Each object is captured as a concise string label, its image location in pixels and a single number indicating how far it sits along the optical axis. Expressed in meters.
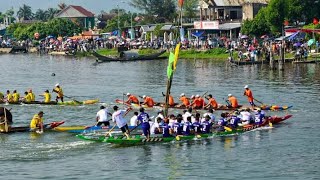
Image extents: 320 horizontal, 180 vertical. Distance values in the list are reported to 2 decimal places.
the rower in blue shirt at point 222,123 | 40.34
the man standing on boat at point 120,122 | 37.91
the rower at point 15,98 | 53.62
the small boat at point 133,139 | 37.81
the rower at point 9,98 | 53.81
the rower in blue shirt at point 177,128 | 38.56
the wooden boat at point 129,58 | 100.38
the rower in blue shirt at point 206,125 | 39.28
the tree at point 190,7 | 134.90
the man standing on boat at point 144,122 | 37.88
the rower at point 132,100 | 50.66
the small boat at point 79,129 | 40.35
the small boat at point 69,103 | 52.94
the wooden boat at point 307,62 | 81.19
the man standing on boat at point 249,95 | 48.69
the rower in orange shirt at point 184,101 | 48.72
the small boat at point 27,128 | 41.83
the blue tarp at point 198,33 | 106.67
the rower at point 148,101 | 49.53
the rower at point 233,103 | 47.72
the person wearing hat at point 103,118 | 40.56
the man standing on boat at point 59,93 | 53.39
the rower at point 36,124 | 41.94
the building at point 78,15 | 180.69
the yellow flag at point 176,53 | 42.98
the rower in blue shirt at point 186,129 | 38.75
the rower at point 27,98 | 53.53
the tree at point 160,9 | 148.50
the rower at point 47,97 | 52.78
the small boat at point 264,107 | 47.56
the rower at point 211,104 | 47.72
